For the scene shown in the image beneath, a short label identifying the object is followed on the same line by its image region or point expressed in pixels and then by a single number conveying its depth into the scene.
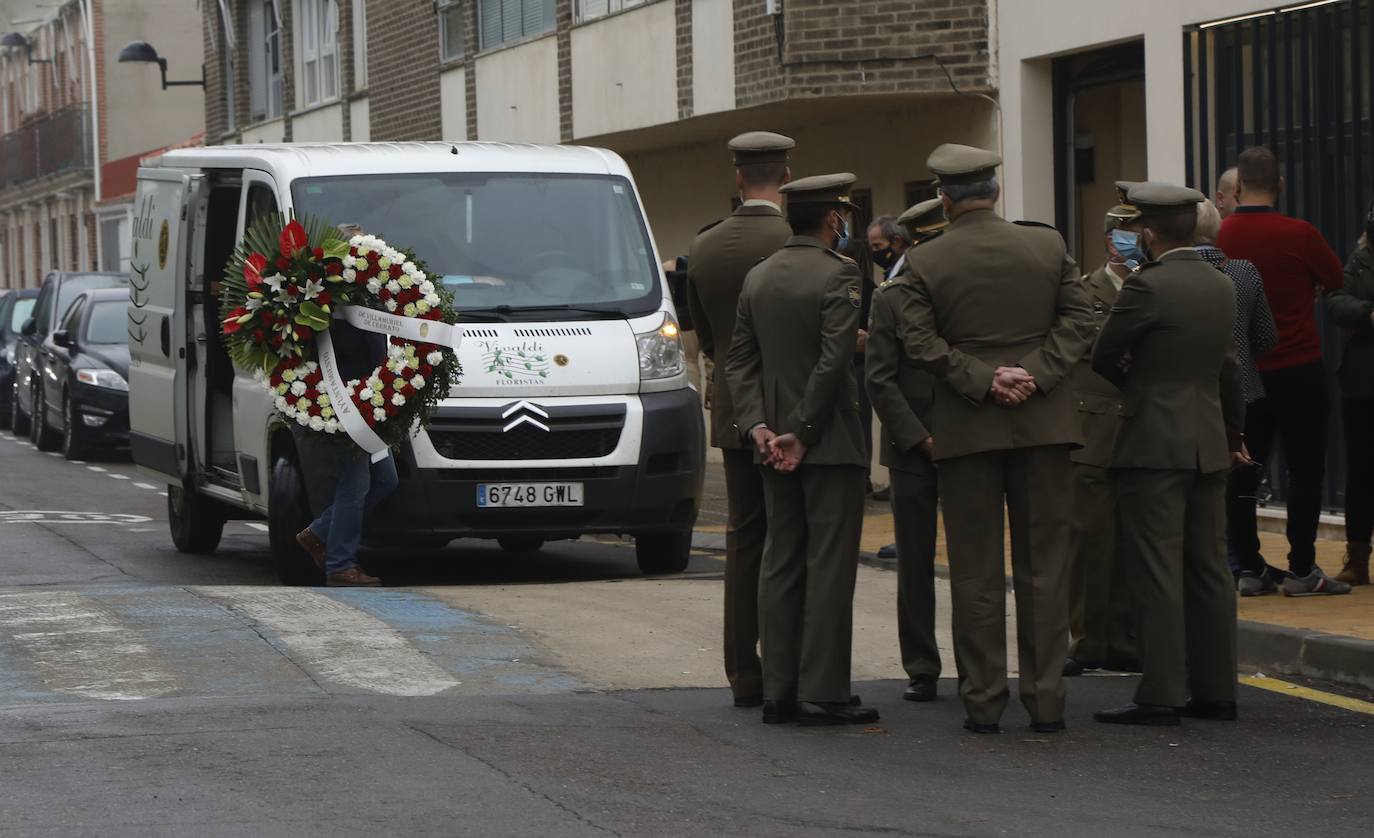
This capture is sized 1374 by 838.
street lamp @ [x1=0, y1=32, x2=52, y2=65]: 60.03
